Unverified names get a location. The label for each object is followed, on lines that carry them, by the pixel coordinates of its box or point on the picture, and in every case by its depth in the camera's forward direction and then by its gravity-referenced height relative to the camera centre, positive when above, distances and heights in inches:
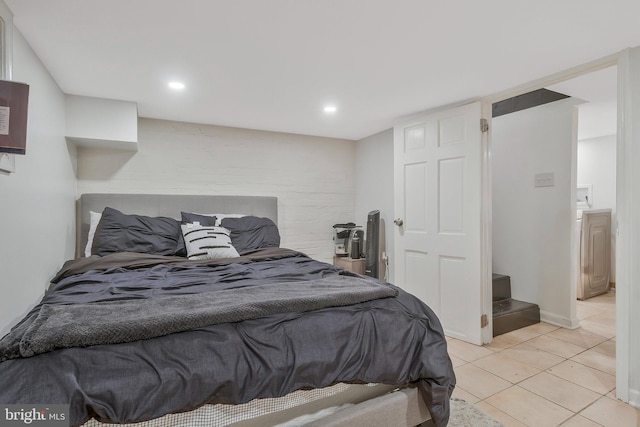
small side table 157.3 -24.3
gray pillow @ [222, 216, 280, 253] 125.6 -8.0
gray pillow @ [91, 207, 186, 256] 108.1 -7.9
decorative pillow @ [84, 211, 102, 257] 112.4 -5.1
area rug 70.9 -44.4
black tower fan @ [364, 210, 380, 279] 152.3 -15.3
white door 112.3 -0.8
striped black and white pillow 107.5 -10.0
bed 40.9 -19.5
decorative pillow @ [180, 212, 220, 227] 125.8 -2.6
